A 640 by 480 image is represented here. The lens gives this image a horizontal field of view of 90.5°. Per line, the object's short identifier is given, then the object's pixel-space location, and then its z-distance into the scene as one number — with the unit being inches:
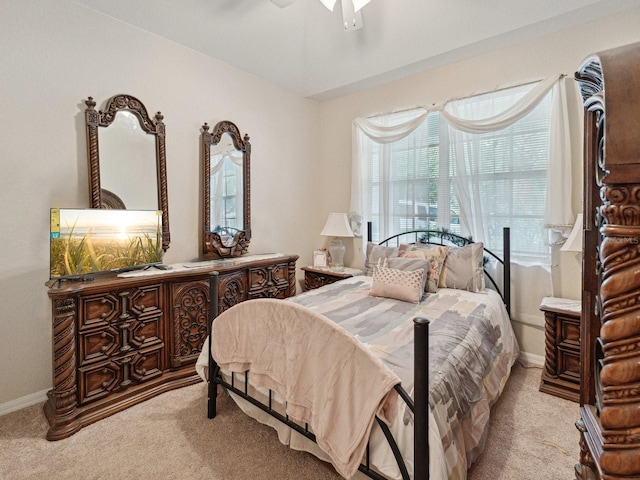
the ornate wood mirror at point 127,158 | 94.8
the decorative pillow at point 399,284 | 98.3
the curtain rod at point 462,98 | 109.4
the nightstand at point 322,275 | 141.8
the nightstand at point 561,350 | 90.2
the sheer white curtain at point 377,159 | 139.2
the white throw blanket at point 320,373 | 48.1
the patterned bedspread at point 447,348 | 51.1
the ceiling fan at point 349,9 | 87.3
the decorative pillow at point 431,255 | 110.0
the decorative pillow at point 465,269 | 108.4
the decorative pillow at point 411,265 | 106.0
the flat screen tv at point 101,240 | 82.1
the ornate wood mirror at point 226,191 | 124.0
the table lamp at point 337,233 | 147.9
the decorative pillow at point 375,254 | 124.6
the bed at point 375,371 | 47.6
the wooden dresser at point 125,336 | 76.9
